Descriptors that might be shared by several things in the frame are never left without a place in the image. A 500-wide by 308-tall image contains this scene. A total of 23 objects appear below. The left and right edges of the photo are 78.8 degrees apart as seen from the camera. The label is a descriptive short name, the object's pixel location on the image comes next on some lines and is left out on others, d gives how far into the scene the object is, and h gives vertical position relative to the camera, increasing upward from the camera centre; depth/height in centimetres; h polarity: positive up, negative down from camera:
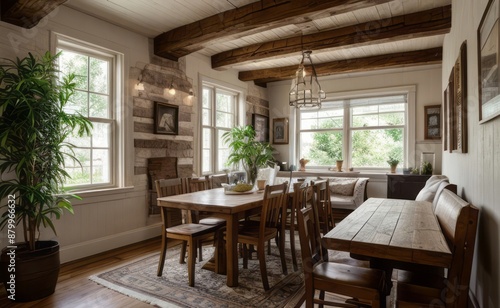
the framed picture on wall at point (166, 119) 435 +51
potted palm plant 249 -8
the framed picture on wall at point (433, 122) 551 +57
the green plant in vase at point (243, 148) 577 +11
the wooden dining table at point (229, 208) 262 -48
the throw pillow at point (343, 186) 539 -59
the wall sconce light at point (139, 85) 411 +93
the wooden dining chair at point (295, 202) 305 -50
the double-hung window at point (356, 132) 597 +46
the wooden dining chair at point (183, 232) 272 -73
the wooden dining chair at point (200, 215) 323 -70
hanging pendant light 348 +73
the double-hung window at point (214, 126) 543 +52
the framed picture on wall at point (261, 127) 655 +60
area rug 244 -118
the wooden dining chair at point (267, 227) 273 -73
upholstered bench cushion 510 -83
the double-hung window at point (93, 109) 352 +55
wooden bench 142 -60
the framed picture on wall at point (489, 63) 137 +45
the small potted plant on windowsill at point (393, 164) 566 -20
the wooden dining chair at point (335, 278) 167 -73
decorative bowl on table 342 -40
